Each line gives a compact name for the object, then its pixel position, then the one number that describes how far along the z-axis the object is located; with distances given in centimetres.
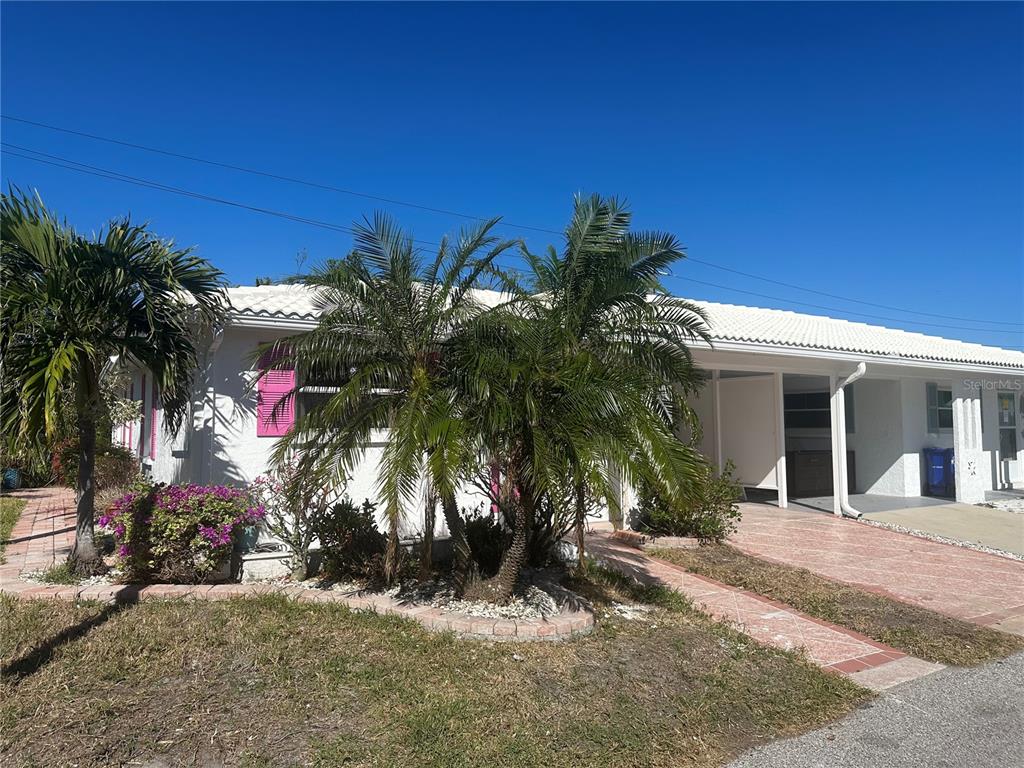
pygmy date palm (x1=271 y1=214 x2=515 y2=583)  573
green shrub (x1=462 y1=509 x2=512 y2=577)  701
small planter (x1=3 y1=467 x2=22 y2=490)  1431
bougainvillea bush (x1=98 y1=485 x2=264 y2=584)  622
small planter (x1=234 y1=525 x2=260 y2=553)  705
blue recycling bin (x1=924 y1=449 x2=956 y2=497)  1491
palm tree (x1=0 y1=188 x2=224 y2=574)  575
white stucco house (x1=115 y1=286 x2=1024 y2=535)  1171
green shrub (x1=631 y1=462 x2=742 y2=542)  975
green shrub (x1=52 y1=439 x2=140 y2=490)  1228
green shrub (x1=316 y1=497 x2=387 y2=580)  682
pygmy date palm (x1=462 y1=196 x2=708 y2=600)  512
